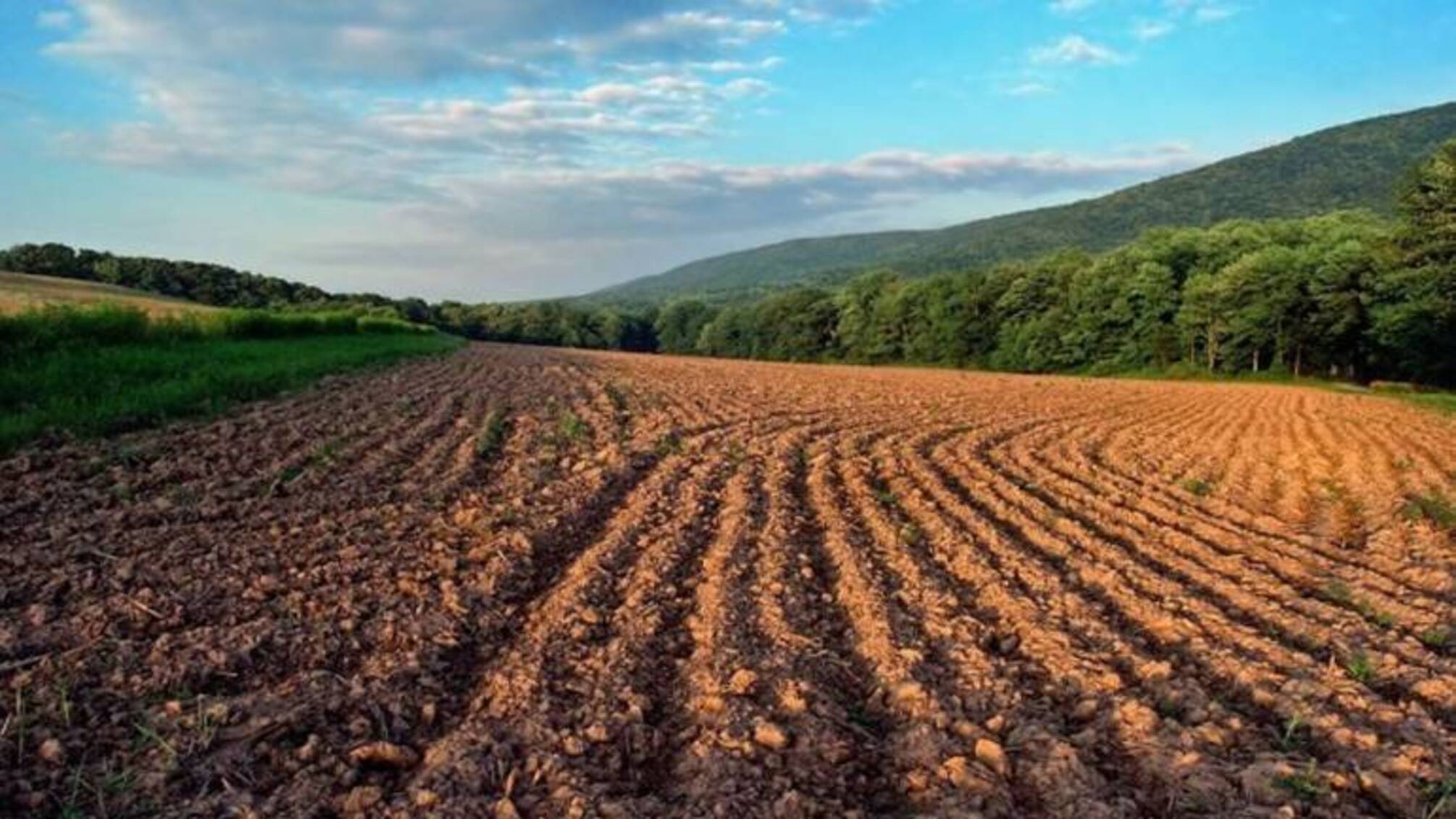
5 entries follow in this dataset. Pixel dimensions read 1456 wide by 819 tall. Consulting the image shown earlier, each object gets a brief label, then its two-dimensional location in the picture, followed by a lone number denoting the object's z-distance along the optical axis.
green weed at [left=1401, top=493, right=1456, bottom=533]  11.09
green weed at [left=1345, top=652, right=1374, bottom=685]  5.87
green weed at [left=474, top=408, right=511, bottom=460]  13.04
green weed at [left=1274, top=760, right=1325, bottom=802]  4.32
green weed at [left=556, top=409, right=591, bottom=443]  14.80
